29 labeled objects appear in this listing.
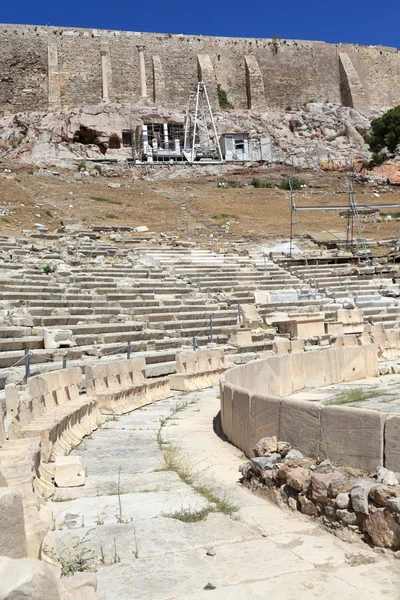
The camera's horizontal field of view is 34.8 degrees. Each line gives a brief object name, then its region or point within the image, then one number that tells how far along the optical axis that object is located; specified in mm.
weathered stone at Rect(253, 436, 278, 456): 5148
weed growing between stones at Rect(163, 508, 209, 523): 4102
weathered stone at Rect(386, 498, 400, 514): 3467
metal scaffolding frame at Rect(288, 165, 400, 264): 26053
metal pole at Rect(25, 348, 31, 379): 9195
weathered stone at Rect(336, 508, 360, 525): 3766
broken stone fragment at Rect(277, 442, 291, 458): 5039
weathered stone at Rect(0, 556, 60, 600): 1776
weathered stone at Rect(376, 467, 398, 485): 3833
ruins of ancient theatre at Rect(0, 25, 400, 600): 3564
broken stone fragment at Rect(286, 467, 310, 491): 4336
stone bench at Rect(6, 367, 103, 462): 5956
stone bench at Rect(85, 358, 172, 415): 9297
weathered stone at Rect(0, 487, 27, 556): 2369
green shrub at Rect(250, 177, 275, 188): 39650
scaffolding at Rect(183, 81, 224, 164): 45000
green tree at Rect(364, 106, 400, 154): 40812
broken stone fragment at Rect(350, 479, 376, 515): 3676
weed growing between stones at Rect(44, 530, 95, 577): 3237
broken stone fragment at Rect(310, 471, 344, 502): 4031
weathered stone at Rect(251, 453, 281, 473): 4801
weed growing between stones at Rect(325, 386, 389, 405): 8023
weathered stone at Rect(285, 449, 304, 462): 4742
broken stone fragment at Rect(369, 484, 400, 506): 3566
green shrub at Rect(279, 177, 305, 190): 39438
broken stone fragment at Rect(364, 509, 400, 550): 3523
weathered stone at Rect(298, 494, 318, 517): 4148
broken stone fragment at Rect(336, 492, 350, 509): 3842
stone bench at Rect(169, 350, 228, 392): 11898
